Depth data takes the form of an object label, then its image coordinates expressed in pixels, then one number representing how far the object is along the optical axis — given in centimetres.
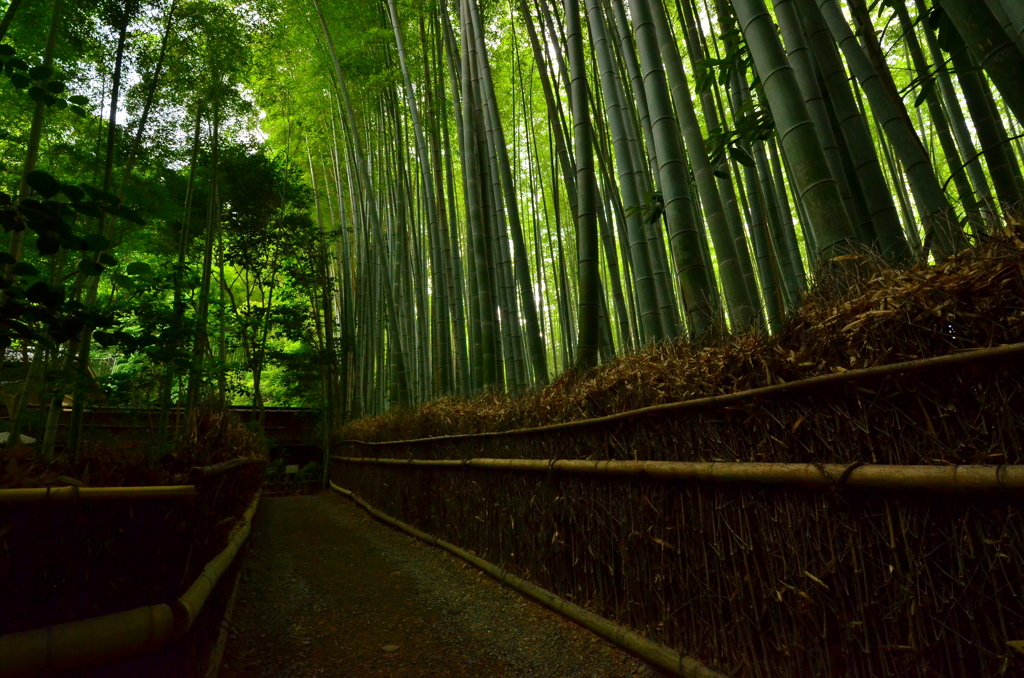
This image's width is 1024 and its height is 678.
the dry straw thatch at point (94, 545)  100
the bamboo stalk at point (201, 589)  128
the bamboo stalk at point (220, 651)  172
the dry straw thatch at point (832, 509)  102
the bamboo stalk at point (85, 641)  94
